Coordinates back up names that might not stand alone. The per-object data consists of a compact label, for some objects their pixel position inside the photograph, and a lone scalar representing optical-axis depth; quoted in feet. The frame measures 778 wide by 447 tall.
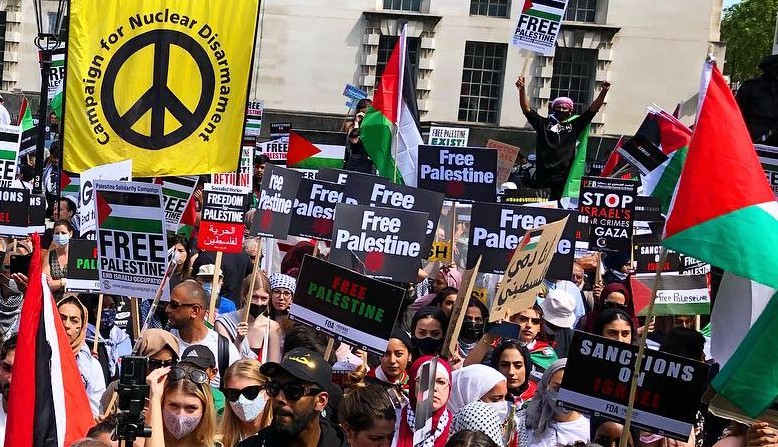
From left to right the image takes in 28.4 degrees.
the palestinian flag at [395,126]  45.80
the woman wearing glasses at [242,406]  22.80
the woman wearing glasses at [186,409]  21.36
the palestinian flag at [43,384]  21.72
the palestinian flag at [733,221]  19.03
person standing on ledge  57.98
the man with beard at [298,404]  19.65
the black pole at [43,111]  51.03
